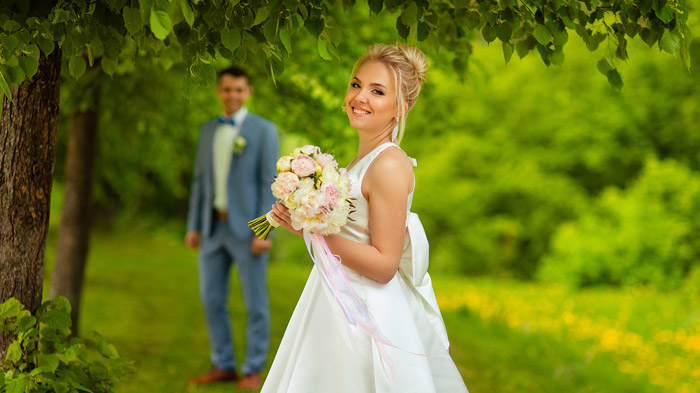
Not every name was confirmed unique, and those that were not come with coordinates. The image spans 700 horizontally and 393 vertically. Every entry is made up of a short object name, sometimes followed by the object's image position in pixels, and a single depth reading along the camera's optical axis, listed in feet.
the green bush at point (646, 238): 51.13
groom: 17.97
